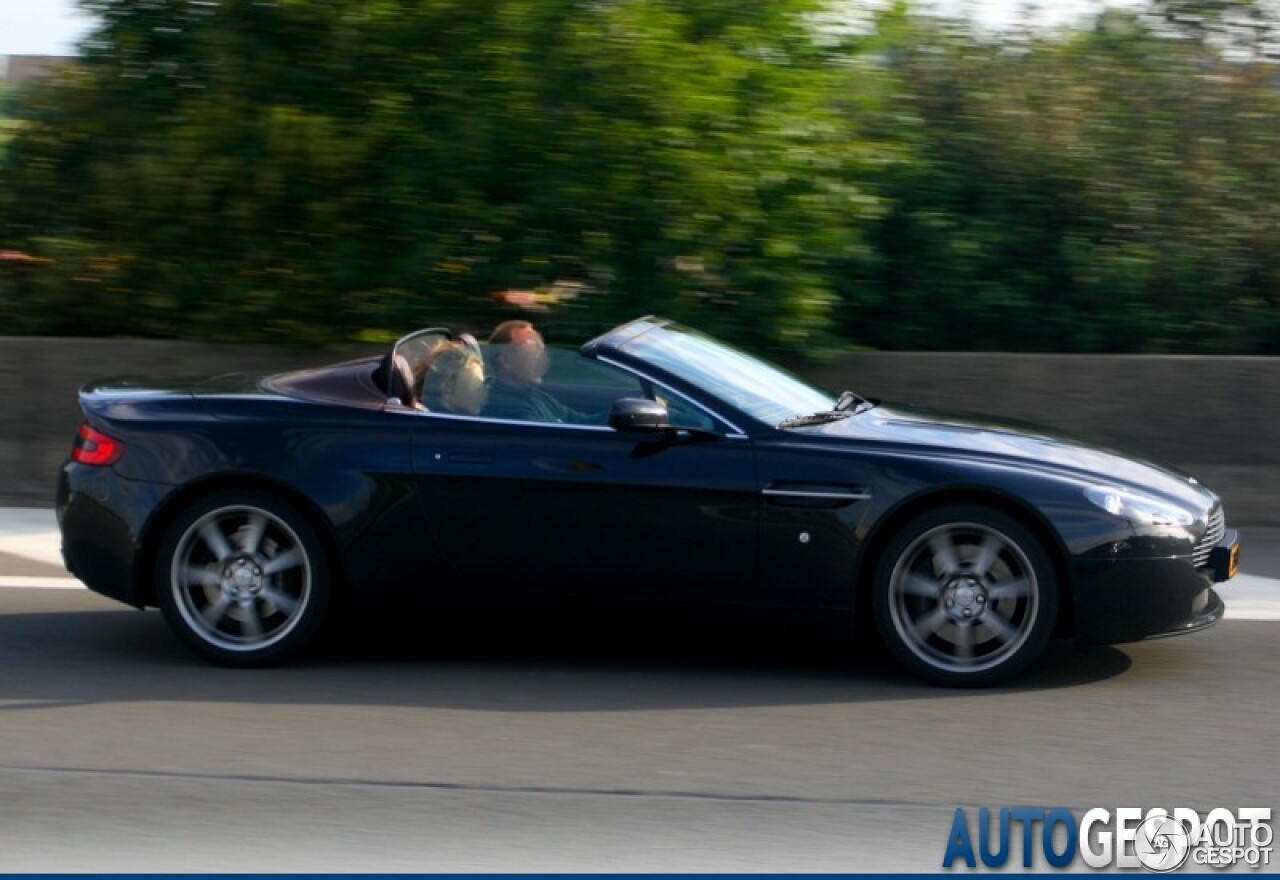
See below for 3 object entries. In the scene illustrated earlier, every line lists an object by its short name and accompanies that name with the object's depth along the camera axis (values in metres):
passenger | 13.67
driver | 13.49
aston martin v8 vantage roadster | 12.91
